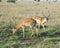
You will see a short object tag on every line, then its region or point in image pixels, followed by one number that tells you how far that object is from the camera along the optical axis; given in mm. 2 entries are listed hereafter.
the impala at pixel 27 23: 13748
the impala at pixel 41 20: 16297
